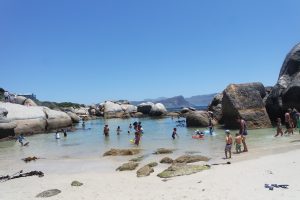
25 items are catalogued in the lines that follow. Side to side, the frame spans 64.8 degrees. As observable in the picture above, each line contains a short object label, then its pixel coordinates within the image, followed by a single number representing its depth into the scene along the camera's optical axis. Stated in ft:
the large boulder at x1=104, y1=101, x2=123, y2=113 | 143.86
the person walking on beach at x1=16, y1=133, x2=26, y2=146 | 57.23
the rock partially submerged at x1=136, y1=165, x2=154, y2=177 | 26.70
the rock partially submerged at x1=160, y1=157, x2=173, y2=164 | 32.62
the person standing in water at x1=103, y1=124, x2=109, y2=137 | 67.17
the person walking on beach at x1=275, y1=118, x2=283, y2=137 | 48.17
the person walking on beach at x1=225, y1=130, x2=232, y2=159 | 33.37
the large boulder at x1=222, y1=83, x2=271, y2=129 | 60.92
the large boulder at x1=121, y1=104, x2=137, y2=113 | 146.73
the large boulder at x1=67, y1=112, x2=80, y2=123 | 110.46
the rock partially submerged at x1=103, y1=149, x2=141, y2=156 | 40.44
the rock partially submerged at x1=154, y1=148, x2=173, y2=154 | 40.31
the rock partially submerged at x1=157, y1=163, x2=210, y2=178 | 25.20
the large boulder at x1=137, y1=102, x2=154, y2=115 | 142.29
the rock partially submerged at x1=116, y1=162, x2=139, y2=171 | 30.17
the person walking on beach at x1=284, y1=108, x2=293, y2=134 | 49.42
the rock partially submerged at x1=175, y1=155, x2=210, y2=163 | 31.97
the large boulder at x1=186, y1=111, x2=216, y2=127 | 75.25
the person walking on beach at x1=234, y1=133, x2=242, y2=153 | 36.16
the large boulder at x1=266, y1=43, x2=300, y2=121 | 60.86
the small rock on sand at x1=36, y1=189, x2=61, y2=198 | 22.46
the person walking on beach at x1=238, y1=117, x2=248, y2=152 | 40.57
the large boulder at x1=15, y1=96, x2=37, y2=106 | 100.07
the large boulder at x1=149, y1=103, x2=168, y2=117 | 137.20
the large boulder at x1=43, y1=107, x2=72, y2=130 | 82.38
